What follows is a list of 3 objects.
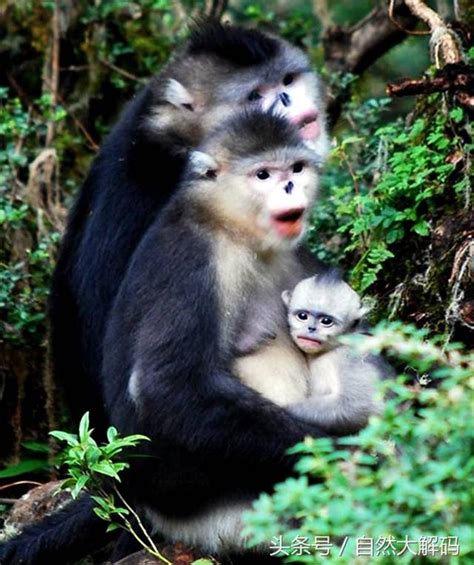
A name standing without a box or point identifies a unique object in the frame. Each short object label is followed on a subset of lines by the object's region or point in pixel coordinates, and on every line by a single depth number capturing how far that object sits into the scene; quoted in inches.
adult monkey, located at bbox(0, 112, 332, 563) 348.2
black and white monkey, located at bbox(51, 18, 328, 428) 438.0
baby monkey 356.8
